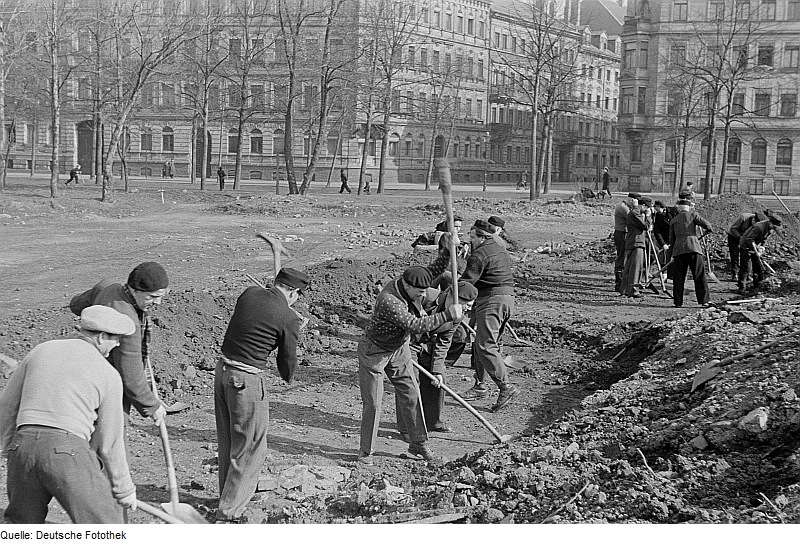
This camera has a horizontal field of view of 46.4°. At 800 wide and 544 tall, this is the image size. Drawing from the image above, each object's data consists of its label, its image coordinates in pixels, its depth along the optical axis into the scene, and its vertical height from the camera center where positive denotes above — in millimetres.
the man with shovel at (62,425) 4480 -1322
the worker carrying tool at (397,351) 7457 -1525
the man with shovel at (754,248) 16547 -1232
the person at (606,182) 44875 -404
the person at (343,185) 51228 -1194
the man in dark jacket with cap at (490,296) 9430 -1289
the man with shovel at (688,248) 14391 -1098
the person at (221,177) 50525 -938
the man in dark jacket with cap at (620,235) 16766 -1094
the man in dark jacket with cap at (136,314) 5648 -988
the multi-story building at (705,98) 63812 +5807
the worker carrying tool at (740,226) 17253 -876
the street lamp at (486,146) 79162 +2000
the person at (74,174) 49169 -1048
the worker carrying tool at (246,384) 6363 -1522
